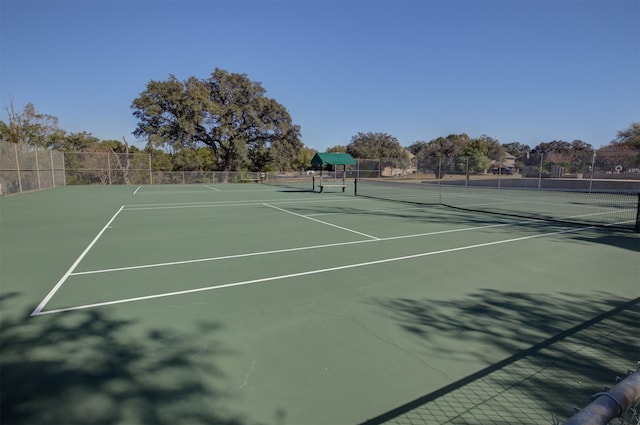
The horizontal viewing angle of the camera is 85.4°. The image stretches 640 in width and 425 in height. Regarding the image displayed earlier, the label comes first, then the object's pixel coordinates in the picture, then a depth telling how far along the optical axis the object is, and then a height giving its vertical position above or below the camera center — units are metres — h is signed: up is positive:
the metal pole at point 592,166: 24.11 +0.55
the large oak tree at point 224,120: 39.62 +5.99
